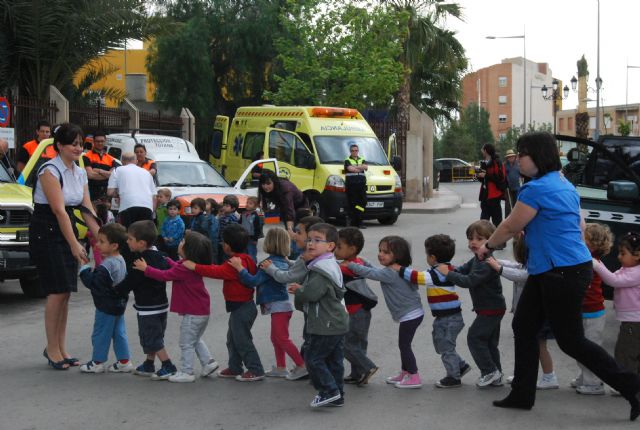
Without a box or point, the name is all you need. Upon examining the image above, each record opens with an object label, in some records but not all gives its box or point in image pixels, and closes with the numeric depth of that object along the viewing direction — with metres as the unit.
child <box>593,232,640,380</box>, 6.86
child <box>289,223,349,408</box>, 6.47
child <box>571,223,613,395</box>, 6.95
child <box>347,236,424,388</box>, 7.01
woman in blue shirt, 6.16
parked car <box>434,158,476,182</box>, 60.84
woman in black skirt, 7.62
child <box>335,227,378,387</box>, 7.11
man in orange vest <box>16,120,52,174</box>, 12.91
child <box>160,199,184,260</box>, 12.72
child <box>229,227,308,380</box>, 7.27
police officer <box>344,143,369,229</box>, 21.06
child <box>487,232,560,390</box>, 6.91
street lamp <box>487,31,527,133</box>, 53.91
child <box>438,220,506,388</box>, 7.00
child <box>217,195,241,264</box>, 12.84
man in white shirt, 12.38
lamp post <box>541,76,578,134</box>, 45.31
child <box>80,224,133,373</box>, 7.55
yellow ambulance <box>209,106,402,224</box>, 22.12
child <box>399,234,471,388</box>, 7.01
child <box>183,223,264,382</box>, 7.28
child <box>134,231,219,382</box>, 7.26
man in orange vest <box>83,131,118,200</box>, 14.13
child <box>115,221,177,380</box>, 7.35
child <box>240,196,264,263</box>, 12.50
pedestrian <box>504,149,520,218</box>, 19.19
